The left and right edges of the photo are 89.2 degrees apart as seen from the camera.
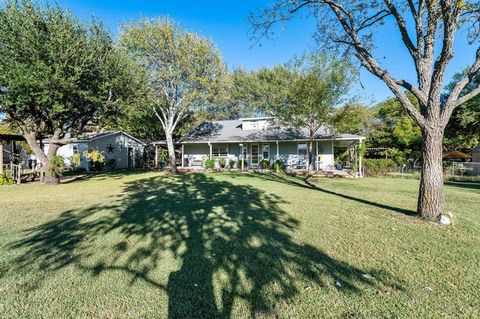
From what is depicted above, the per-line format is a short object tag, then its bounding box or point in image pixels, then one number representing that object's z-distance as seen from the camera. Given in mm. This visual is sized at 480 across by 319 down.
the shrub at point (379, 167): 17500
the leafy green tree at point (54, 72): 10375
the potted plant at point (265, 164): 20594
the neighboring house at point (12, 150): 13969
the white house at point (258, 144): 19766
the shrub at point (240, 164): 21791
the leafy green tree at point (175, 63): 17922
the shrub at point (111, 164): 23181
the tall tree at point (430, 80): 5395
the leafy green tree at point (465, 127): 21327
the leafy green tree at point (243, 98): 34719
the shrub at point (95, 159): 19016
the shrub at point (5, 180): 12789
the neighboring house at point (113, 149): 22219
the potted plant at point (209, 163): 21453
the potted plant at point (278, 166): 19688
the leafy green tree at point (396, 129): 24516
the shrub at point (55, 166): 12953
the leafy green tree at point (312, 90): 15625
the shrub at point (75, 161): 18914
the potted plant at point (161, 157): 24250
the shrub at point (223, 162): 22133
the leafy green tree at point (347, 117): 16047
